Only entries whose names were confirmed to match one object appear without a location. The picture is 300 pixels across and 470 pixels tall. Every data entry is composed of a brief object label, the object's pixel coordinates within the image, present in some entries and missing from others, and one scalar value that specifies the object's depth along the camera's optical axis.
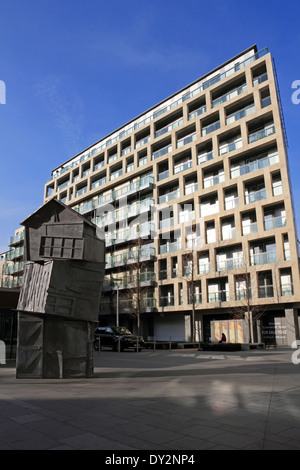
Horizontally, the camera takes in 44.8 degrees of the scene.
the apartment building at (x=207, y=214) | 31.11
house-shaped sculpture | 10.65
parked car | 26.72
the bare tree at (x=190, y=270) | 36.31
